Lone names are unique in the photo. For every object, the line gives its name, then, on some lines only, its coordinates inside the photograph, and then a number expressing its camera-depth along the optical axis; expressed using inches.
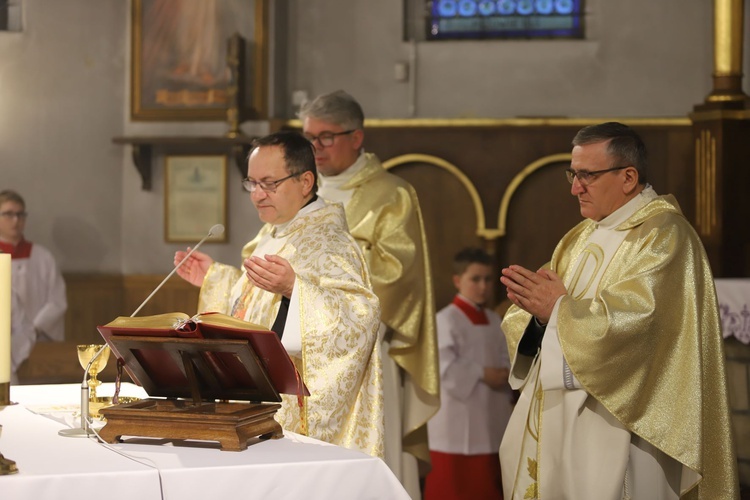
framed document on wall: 376.5
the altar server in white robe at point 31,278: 331.9
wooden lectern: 108.2
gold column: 316.2
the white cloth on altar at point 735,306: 233.8
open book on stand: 109.4
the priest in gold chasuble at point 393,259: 194.5
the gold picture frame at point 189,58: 369.7
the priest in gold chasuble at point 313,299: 139.9
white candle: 121.4
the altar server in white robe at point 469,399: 271.0
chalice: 125.5
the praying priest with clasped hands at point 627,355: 139.9
